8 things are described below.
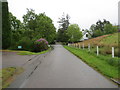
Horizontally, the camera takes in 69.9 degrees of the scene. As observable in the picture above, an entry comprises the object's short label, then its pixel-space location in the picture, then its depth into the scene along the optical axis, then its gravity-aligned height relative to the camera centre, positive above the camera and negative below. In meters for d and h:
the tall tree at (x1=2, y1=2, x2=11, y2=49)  16.19 +3.05
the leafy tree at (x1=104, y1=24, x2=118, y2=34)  40.64 +7.35
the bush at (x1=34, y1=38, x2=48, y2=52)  16.59 -0.22
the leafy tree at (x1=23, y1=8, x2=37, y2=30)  26.76 +7.54
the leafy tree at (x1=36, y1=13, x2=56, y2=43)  25.02 +4.96
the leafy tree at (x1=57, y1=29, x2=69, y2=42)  50.77 +5.03
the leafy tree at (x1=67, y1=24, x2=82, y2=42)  35.44 +4.84
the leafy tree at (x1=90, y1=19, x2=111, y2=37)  60.99 +13.61
